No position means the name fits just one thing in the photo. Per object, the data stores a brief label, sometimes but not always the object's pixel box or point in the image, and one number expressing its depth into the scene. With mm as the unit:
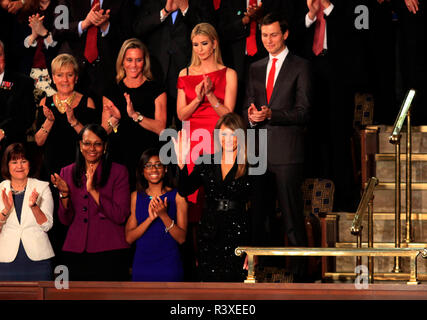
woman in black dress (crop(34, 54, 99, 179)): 15258
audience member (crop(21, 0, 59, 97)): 16297
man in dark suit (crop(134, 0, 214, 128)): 15984
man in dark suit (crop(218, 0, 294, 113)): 15734
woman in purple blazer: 14195
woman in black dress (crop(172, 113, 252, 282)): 13359
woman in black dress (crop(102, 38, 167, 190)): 15234
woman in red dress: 15016
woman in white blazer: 14094
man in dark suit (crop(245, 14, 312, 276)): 14555
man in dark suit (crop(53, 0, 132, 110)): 16219
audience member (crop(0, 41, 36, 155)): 15578
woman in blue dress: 13914
